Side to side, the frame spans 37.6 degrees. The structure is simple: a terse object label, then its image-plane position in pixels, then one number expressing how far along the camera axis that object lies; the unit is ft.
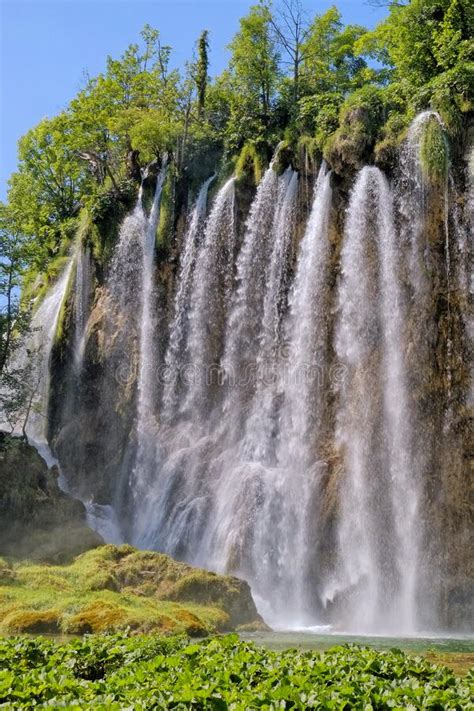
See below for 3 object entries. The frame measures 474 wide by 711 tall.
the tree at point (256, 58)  118.83
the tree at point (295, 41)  121.08
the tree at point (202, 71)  124.67
